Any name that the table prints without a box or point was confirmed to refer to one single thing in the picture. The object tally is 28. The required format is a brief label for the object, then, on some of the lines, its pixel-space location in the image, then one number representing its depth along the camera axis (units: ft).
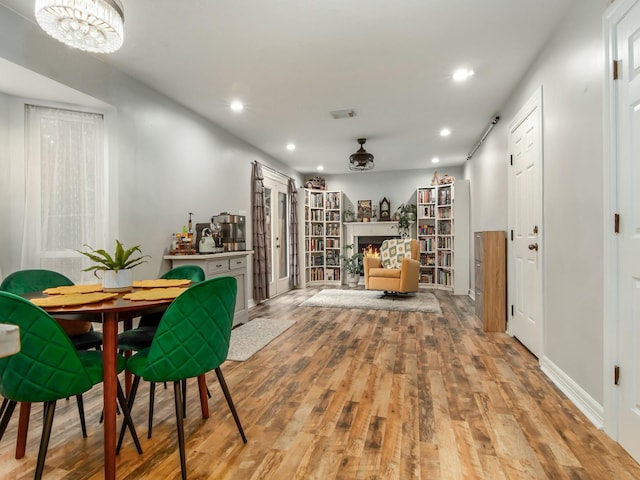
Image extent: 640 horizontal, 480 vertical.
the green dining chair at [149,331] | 6.11
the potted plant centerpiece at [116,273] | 6.09
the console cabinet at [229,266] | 11.87
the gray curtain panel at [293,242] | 23.17
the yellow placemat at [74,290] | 5.98
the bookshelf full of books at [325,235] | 25.73
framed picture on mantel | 26.00
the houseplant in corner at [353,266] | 24.22
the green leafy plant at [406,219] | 24.07
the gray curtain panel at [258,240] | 17.89
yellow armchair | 18.76
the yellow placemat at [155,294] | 5.35
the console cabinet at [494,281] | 12.37
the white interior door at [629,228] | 5.29
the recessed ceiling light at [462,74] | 10.52
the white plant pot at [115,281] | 6.10
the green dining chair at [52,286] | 6.42
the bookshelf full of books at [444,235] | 21.15
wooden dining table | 4.69
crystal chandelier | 5.13
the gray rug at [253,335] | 10.40
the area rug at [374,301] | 16.93
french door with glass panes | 20.74
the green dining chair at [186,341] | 5.02
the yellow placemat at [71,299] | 4.93
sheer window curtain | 9.48
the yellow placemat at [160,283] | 6.64
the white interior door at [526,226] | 9.35
